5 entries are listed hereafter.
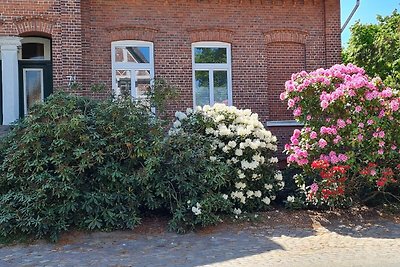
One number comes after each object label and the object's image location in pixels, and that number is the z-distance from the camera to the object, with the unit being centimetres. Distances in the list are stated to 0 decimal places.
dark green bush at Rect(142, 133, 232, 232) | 992
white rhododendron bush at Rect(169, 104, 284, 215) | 1098
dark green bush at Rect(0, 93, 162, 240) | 948
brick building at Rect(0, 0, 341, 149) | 1373
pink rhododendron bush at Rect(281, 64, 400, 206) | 1050
